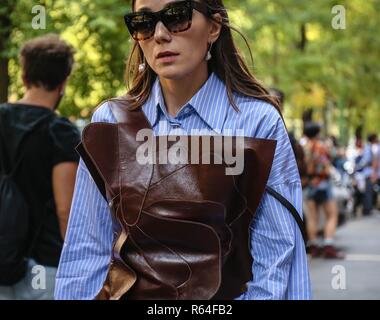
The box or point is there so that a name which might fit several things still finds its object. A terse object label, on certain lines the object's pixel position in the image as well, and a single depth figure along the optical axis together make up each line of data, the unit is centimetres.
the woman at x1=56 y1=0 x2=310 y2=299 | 230
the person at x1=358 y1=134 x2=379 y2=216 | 1991
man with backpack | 382
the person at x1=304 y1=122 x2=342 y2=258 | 1150
